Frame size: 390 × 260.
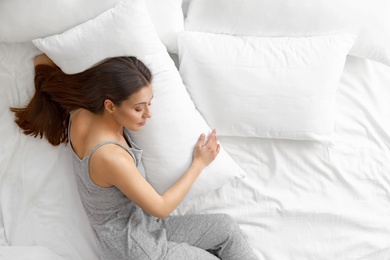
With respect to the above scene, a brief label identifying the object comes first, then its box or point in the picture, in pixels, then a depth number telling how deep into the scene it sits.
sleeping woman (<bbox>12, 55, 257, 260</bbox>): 1.58
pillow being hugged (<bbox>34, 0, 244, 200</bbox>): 1.74
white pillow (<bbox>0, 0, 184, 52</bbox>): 1.77
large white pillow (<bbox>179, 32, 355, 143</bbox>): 1.83
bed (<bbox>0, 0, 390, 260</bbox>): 1.79
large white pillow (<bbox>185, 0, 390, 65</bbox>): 1.85
